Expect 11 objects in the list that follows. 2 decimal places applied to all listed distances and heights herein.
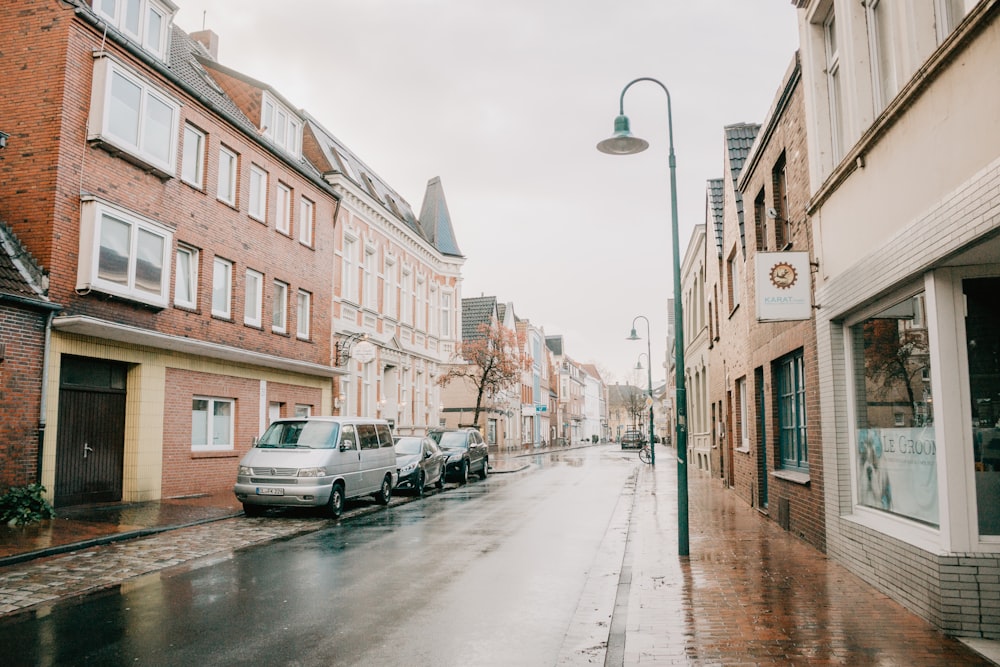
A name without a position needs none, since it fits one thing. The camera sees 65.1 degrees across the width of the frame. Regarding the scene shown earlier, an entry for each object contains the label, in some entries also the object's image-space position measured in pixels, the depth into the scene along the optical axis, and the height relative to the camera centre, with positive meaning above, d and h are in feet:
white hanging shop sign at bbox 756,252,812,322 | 31.37 +5.38
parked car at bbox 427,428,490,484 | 78.02 -2.97
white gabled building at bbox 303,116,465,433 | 88.33 +17.43
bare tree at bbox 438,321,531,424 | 125.18 +10.13
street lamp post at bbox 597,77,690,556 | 31.83 +4.00
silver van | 45.73 -2.59
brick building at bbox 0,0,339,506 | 46.24 +12.35
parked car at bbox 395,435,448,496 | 62.69 -3.37
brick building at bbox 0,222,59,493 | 40.60 +3.26
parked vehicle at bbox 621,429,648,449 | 196.95 -4.66
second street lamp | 119.55 +10.61
